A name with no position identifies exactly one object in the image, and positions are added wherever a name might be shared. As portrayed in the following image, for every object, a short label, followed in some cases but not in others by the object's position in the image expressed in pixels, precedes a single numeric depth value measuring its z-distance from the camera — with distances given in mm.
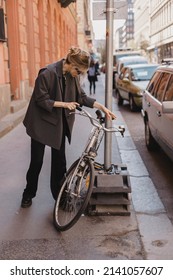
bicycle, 4363
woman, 4258
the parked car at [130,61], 22250
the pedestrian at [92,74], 20097
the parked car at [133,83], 14430
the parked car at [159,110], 6172
